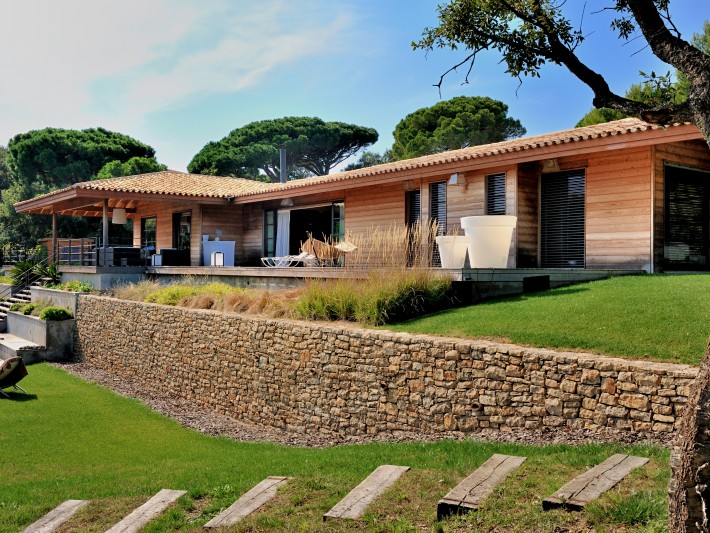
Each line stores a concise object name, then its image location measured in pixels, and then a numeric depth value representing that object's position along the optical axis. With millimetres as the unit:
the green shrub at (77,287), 20375
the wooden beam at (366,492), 4781
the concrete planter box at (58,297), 19391
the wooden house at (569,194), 12289
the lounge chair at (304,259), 15852
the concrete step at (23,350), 17500
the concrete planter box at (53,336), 18406
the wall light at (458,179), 15053
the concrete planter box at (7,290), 24200
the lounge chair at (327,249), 13689
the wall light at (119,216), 25472
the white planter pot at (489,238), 12625
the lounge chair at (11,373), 12812
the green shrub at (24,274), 24516
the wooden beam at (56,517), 5473
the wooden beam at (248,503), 5043
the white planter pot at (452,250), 12531
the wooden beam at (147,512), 5207
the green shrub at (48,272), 23547
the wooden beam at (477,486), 4543
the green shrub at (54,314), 18531
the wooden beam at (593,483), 4324
